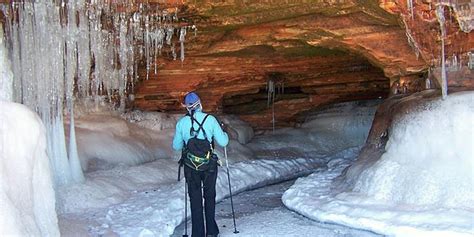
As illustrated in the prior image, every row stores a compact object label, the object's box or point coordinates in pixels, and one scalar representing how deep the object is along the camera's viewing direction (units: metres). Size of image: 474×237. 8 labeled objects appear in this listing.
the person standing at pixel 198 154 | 6.46
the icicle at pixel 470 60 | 9.02
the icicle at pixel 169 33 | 10.09
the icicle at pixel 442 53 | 8.29
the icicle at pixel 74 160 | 9.03
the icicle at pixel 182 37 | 10.21
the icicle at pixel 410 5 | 8.38
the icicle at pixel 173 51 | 10.99
